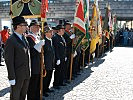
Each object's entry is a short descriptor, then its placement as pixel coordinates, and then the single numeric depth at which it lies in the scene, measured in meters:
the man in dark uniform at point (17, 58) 4.21
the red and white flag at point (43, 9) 5.60
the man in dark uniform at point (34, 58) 5.37
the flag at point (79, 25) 8.34
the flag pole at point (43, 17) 5.57
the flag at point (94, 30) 11.22
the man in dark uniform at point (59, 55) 6.94
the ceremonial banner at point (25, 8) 6.09
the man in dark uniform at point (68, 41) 7.88
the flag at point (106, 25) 15.96
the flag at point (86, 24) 9.20
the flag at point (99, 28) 12.10
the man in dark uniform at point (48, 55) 6.17
